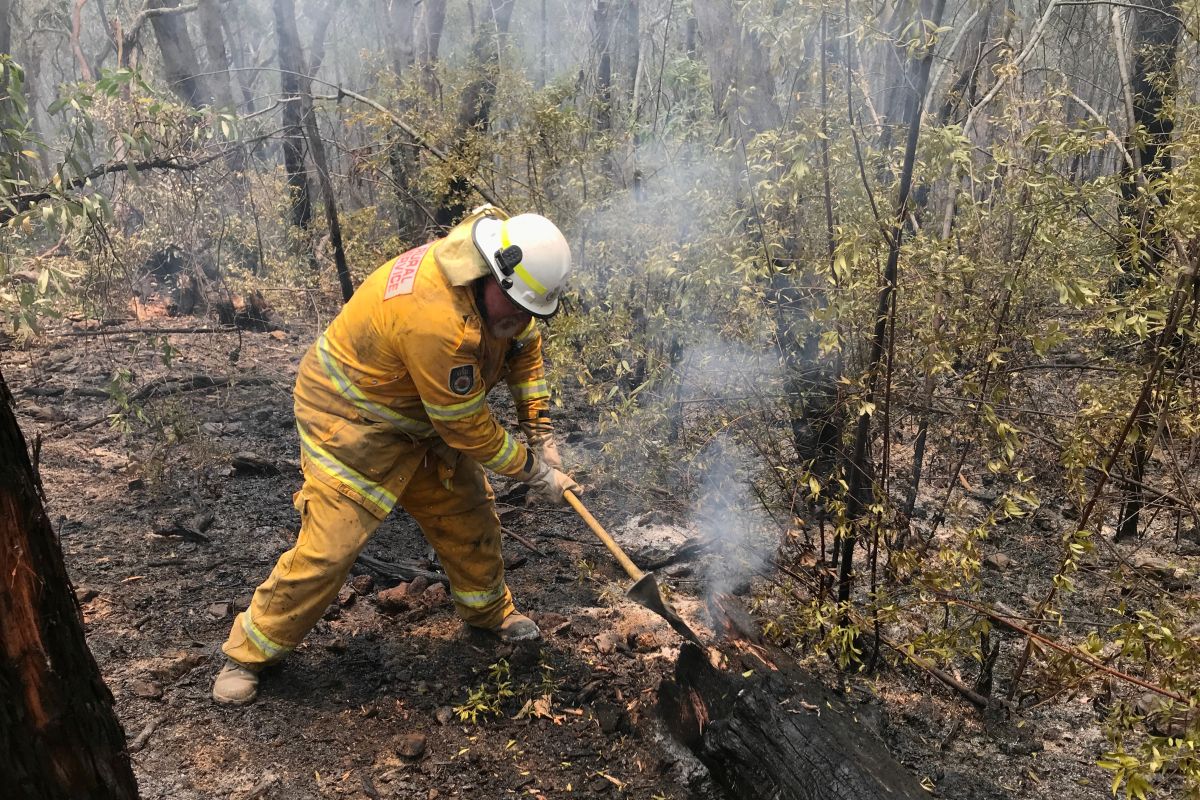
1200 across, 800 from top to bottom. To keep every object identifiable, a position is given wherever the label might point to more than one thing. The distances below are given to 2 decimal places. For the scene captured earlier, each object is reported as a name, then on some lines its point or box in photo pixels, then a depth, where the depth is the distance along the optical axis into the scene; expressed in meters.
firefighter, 3.07
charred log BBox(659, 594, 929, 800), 2.51
